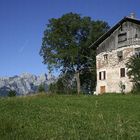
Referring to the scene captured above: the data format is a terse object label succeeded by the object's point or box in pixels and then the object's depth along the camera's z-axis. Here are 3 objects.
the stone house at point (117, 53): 25.45
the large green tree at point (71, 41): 32.69
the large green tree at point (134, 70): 22.61
